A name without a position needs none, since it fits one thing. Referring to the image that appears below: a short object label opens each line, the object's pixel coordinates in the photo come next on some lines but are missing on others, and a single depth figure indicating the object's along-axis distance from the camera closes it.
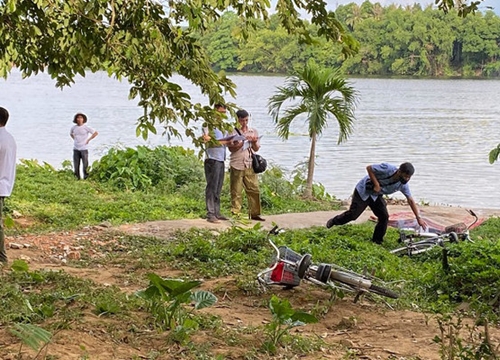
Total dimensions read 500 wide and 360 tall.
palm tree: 16.83
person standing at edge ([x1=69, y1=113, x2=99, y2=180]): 17.02
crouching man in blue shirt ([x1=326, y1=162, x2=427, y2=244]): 9.70
